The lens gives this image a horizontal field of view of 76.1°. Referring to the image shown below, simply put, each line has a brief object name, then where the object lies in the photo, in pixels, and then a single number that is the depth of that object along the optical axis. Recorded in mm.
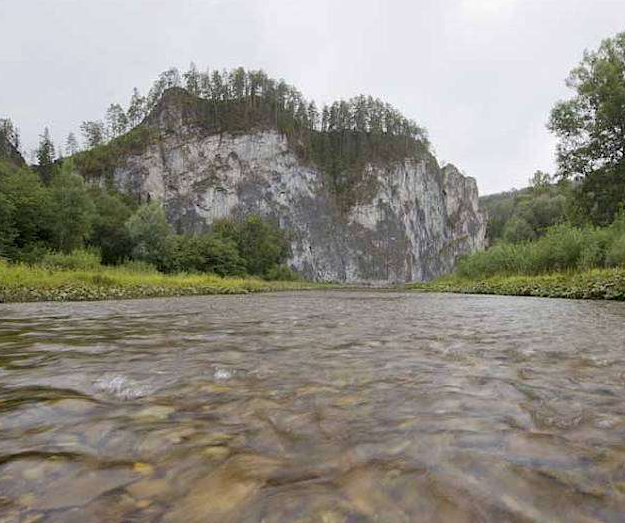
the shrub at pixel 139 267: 31559
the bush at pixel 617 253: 15664
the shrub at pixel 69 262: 24953
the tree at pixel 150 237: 41844
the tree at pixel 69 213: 36625
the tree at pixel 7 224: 30420
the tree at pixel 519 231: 60194
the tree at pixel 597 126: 24594
